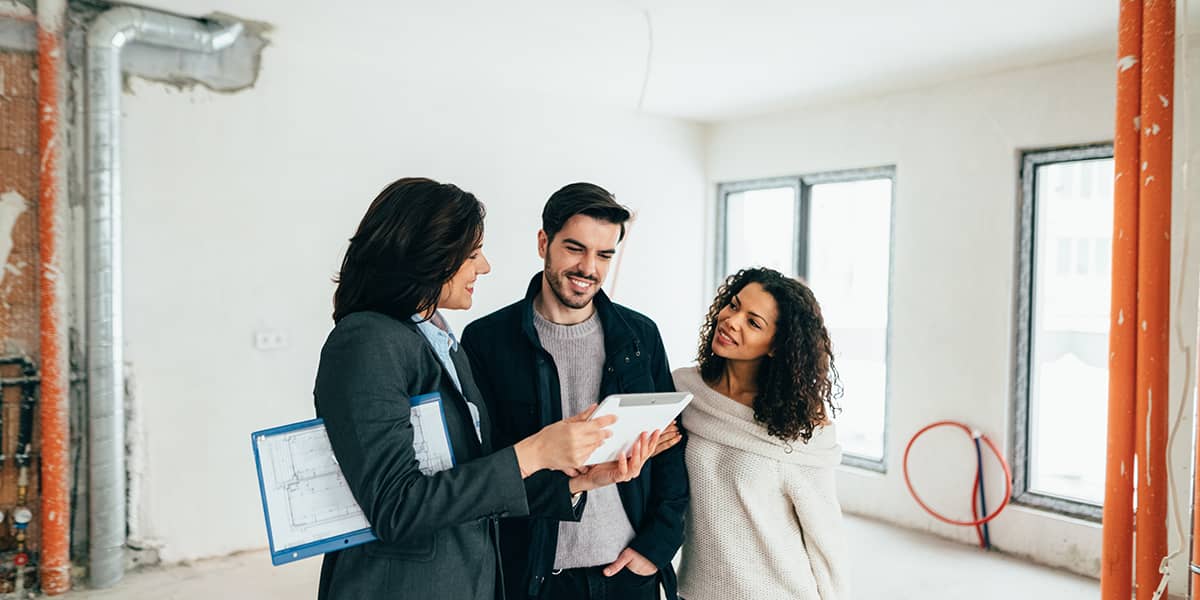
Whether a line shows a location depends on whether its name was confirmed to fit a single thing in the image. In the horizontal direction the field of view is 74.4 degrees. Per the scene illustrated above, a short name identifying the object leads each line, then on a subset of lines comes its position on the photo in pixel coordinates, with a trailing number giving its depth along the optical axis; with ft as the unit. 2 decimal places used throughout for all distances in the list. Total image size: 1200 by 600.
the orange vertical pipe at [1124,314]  7.05
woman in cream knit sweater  5.74
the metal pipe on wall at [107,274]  10.29
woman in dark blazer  3.50
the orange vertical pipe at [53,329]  10.14
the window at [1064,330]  12.51
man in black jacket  5.62
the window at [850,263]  15.38
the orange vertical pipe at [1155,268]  6.81
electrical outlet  12.12
